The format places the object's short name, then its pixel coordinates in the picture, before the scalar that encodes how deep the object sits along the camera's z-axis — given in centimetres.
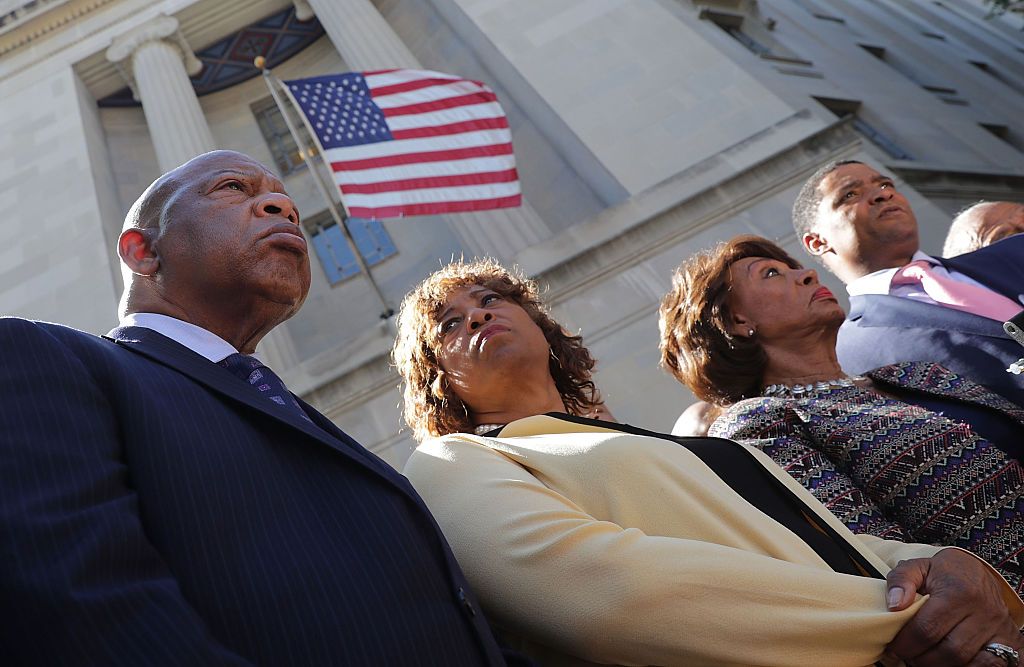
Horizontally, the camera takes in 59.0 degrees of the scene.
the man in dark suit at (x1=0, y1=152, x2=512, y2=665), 162
